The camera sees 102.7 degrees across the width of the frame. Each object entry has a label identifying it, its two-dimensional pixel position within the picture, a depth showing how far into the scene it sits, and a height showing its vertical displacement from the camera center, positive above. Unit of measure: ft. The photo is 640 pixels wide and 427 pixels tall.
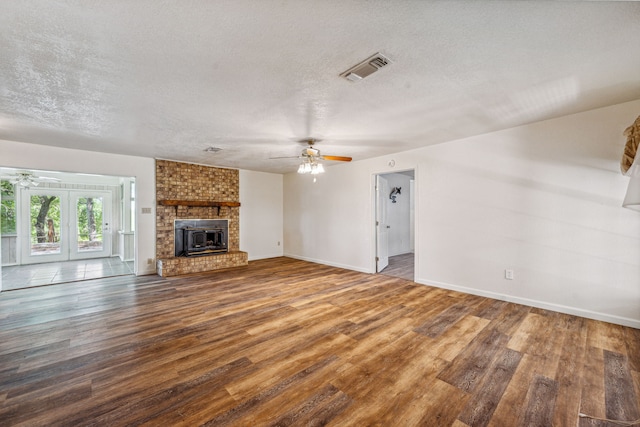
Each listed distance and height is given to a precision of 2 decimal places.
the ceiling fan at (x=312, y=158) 12.60 +2.78
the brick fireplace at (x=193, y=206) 17.90 +0.71
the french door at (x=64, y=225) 21.32 -0.76
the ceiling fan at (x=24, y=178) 18.80 +2.88
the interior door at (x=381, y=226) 17.57 -0.82
